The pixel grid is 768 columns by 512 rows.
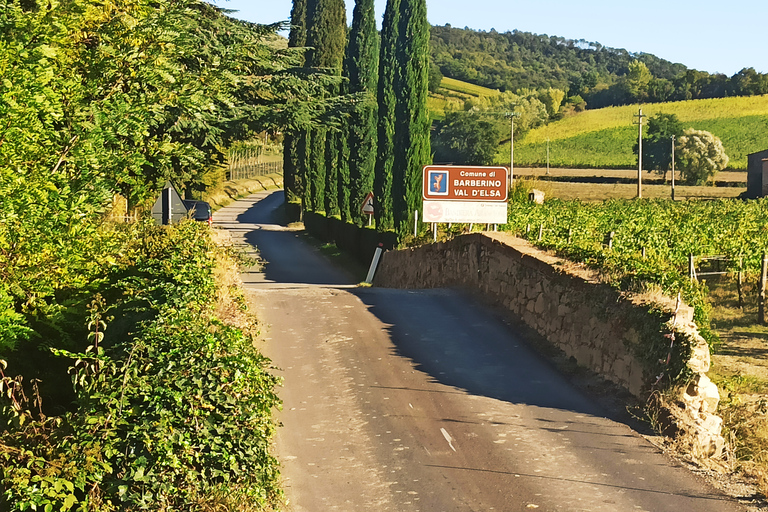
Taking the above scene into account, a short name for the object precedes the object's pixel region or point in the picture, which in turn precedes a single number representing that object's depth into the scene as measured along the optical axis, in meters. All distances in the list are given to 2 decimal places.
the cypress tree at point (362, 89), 38.69
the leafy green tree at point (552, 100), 135.00
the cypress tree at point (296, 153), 49.69
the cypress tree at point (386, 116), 30.91
